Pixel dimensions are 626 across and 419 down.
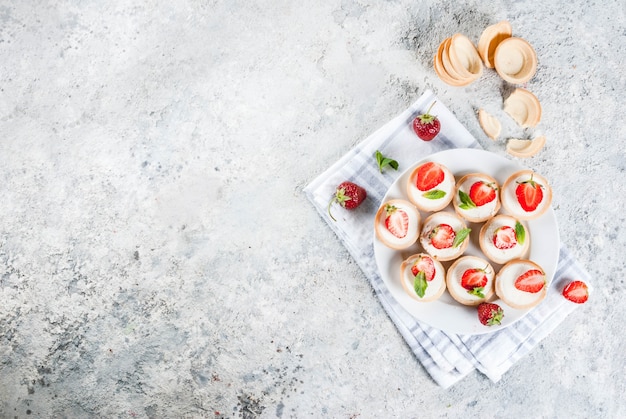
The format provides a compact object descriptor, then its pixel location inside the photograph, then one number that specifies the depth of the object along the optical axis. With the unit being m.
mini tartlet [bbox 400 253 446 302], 1.50
